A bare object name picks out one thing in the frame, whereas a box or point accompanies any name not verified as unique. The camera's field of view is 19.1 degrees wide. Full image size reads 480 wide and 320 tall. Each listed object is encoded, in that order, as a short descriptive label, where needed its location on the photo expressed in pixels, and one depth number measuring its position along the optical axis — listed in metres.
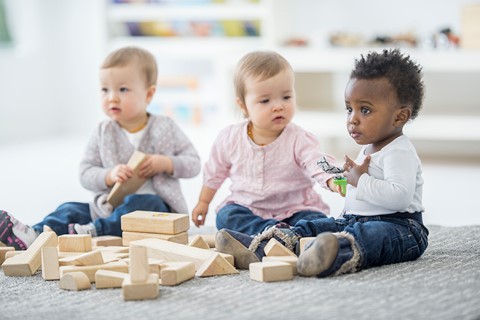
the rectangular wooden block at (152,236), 2.99
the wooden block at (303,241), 2.84
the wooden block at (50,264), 2.81
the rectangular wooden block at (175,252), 2.84
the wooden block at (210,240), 3.10
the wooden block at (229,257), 2.84
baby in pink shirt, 3.09
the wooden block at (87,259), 2.82
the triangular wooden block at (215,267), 2.79
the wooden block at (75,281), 2.72
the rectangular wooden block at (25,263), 2.86
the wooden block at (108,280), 2.72
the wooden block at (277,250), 2.82
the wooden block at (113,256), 2.88
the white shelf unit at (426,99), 4.47
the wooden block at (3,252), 2.99
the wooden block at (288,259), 2.75
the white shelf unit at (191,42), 5.38
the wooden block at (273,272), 2.71
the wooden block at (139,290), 2.62
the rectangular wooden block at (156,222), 3.00
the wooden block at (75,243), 2.98
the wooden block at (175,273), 2.72
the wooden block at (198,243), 2.99
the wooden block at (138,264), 2.63
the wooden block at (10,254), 2.98
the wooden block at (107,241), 3.09
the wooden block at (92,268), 2.77
